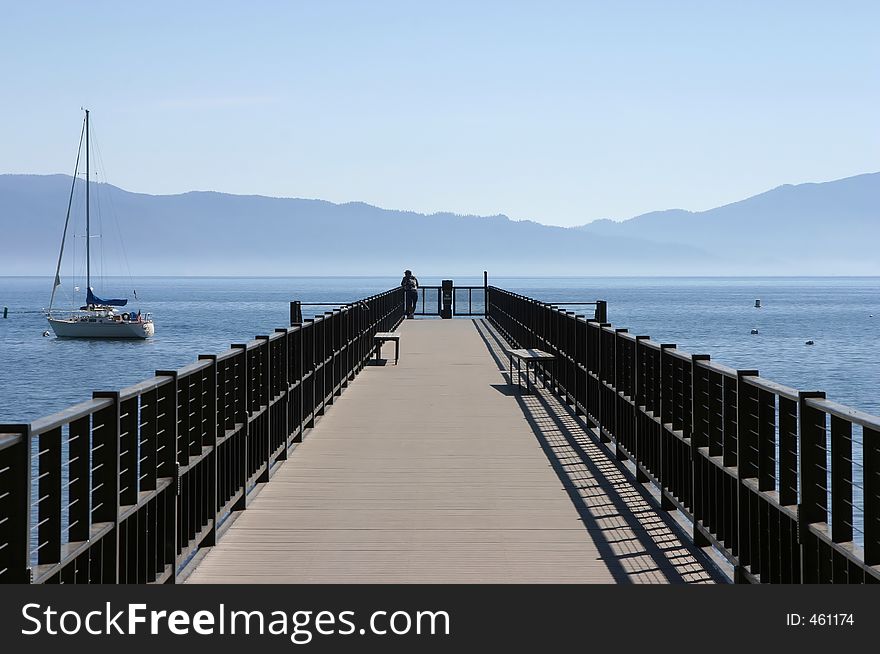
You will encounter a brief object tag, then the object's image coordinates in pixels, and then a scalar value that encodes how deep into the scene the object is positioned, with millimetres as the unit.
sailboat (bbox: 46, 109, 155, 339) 99375
